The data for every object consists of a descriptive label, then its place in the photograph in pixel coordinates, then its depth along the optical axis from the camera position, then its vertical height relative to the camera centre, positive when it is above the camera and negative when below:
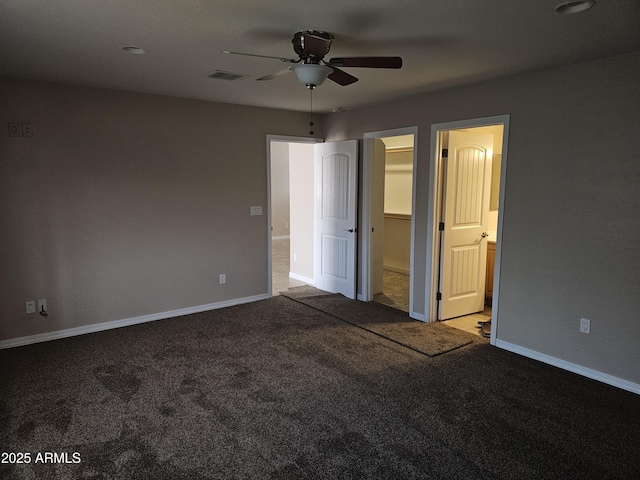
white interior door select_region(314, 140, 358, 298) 5.40 -0.35
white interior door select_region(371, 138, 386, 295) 5.30 -0.28
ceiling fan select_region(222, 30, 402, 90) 2.43 +0.75
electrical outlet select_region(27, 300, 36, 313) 4.00 -1.12
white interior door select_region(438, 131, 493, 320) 4.47 -0.36
